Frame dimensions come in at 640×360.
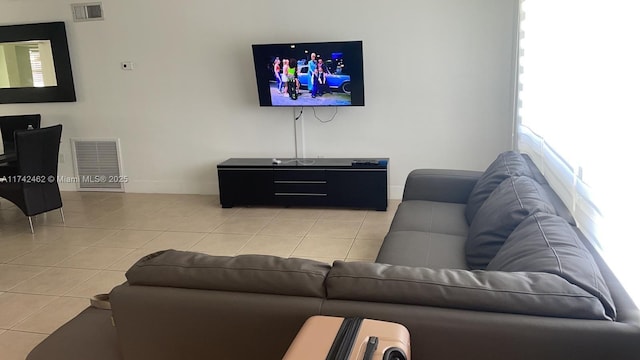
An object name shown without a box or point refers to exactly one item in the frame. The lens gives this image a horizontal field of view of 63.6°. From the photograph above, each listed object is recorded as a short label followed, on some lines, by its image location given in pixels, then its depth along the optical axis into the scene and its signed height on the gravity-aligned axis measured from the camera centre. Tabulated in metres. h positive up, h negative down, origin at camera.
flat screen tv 5.14 -0.05
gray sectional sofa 1.37 -0.68
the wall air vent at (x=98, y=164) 6.37 -1.06
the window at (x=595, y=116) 1.65 -0.25
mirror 6.14 +0.18
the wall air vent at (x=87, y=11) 5.98 +0.75
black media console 5.20 -1.16
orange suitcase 1.27 -0.69
